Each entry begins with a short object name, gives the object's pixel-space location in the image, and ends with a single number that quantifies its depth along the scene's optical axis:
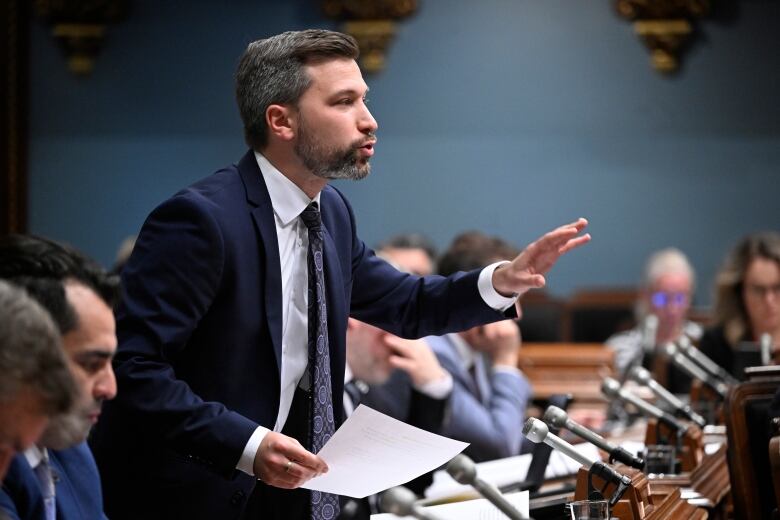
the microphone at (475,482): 3.19
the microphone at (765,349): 9.14
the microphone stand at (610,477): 4.49
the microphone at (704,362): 9.49
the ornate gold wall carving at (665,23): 18.08
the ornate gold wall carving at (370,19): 18.56
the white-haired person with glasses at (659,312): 13.31
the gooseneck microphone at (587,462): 4.50
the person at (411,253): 12.60
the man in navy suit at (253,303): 4.57
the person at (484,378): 8.21
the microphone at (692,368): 9.28
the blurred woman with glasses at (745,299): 11.27
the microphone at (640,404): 6.85
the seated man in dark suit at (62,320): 3.79
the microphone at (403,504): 2.92
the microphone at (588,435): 4.84
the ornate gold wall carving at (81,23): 19.08
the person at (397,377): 7.52
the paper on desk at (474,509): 4.44
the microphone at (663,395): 7.57
